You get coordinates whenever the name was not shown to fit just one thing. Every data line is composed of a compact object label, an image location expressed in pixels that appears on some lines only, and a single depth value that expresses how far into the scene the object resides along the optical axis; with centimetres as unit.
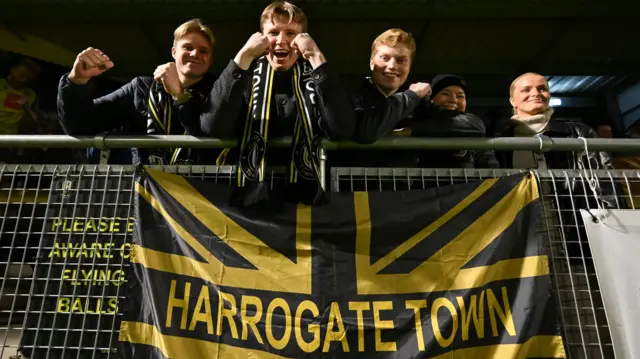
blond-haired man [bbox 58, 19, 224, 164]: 183
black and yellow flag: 162
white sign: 164
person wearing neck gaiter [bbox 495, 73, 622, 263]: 189
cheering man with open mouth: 171
